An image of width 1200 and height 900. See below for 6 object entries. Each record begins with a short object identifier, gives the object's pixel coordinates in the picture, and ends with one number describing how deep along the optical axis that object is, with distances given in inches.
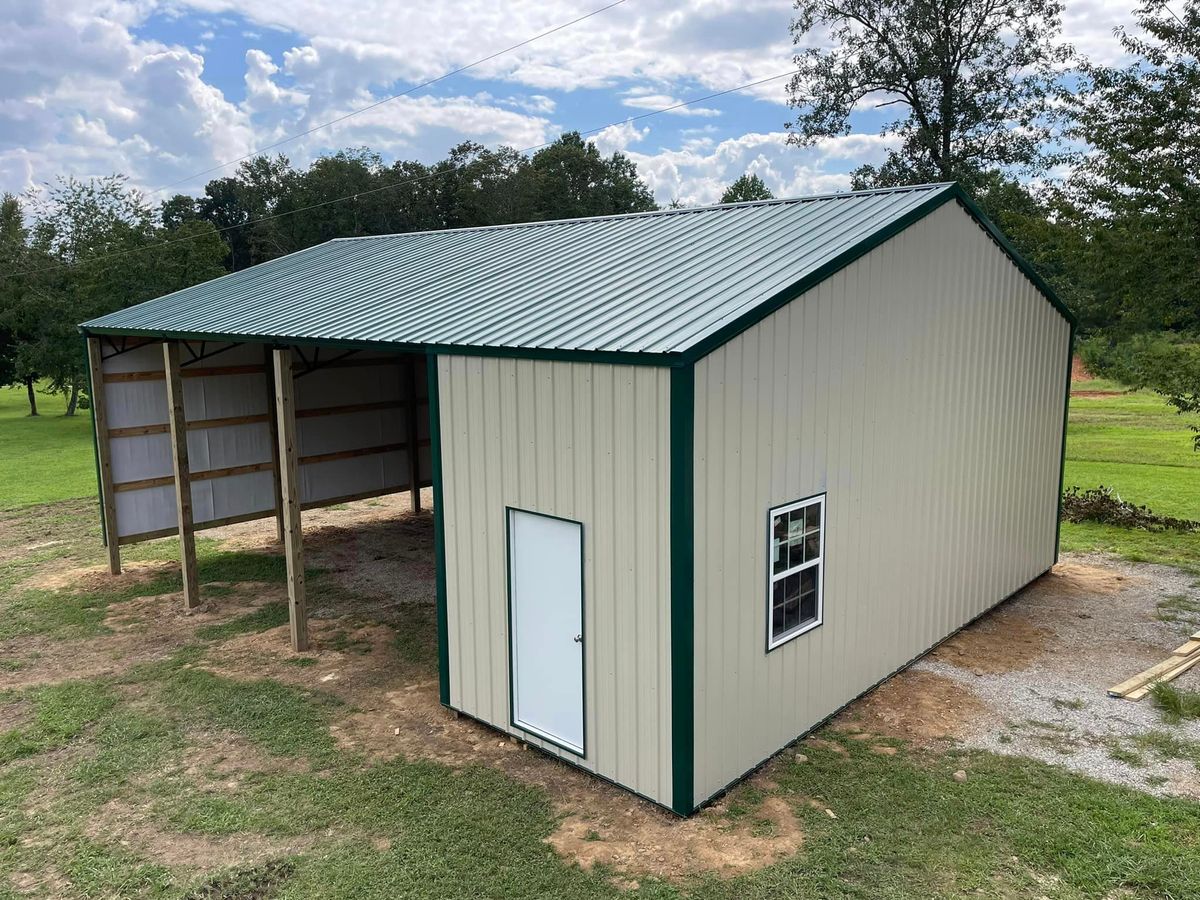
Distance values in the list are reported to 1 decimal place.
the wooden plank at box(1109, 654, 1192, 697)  309.7
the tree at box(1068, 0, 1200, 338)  575.8
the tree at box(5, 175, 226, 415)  1098.7
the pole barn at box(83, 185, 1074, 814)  235.3
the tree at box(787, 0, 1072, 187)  1026.1
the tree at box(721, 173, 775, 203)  2386.8
